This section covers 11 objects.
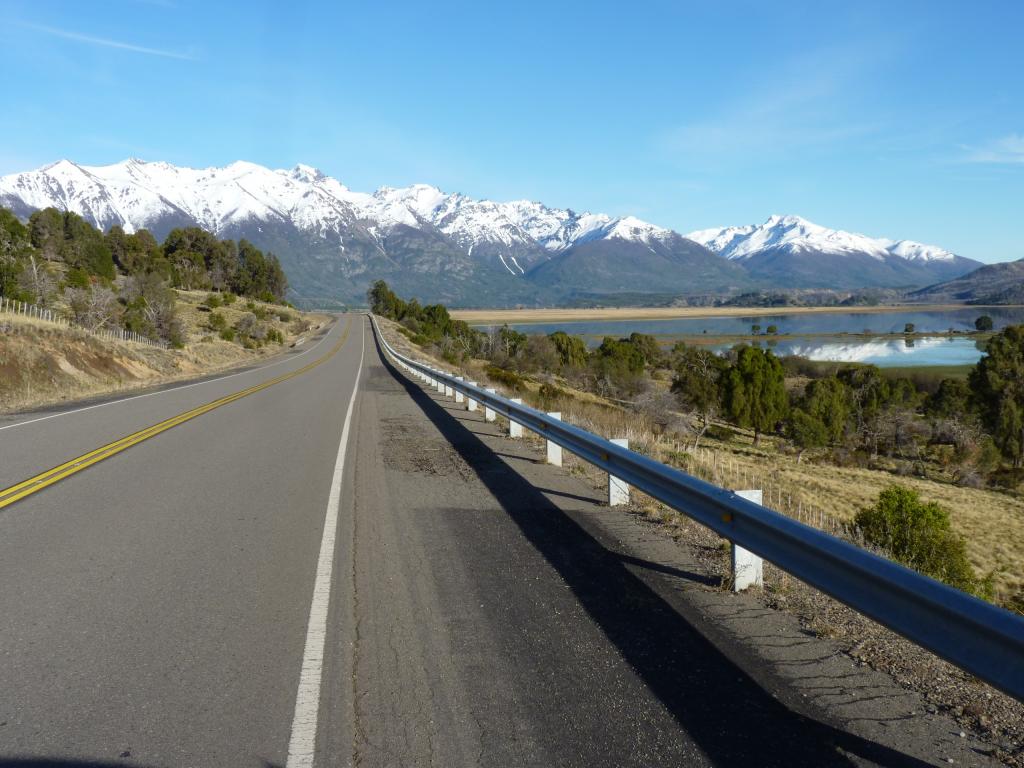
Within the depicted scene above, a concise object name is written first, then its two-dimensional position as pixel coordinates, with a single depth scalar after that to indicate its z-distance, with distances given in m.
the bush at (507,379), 30.09
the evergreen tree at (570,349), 82.75
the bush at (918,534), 11.27
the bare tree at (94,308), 45.50
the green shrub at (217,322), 70.25
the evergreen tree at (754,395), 57.09
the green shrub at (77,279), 62.03
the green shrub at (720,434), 47.62
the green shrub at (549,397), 20.94
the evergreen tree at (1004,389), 52.59
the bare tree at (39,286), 47.92
